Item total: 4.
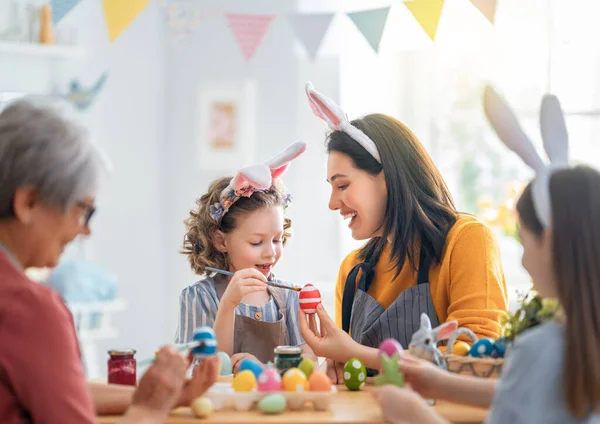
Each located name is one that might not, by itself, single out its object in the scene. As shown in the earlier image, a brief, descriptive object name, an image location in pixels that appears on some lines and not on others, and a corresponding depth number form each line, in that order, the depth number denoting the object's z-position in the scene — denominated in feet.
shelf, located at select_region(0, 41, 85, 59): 13.29
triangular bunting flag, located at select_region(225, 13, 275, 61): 12.14
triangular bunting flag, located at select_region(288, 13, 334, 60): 11.64
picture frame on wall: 14.83
